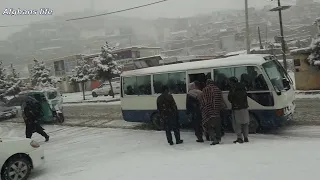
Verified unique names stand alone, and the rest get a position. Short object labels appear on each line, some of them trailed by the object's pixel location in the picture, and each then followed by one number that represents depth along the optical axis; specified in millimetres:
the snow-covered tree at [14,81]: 41556
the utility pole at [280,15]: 21792
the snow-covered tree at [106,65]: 32062
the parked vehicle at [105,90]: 35969
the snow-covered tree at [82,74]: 36875
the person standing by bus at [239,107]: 8406
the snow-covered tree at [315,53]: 19797
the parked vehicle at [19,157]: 7129
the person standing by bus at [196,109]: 9047
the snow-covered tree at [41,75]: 41719
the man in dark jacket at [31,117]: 11430
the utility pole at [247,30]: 26122
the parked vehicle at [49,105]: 17344
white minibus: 9414
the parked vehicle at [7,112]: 23250
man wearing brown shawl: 8523
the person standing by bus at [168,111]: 8898
